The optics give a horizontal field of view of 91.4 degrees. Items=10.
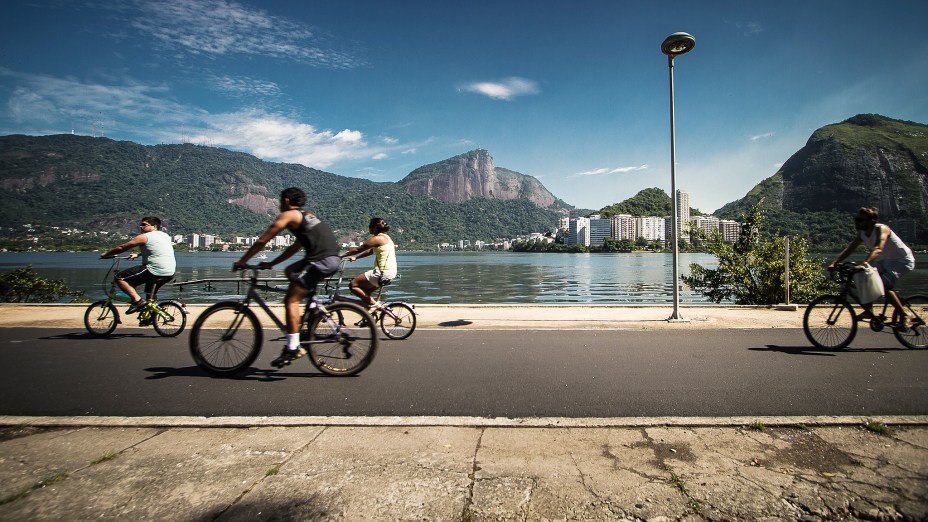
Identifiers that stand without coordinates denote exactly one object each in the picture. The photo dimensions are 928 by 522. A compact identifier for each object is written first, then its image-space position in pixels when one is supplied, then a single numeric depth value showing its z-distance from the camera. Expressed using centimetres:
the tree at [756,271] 1523
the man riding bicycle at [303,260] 485
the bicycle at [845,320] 625
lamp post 943
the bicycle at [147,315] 793
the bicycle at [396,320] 775
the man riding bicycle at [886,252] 616
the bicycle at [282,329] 509
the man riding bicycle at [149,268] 794
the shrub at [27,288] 1775
